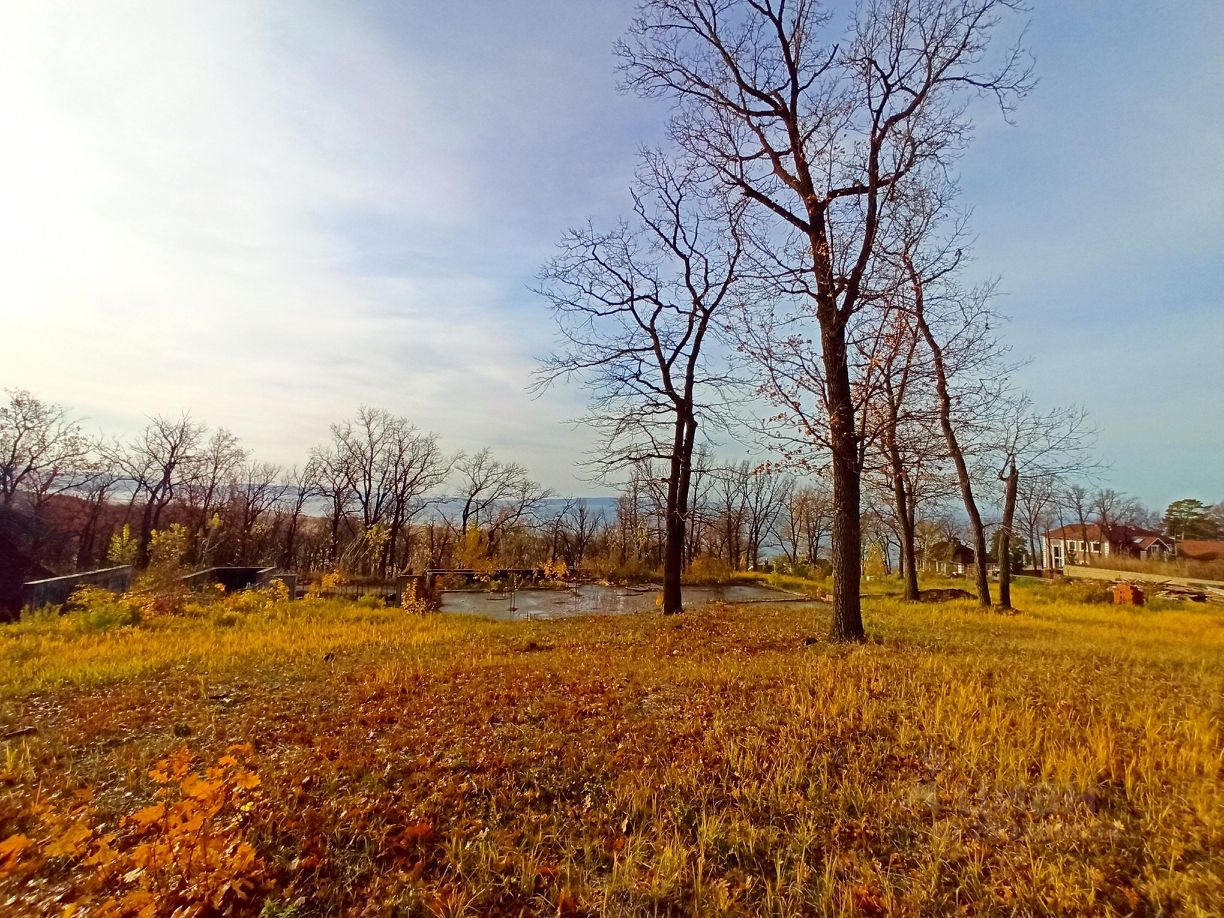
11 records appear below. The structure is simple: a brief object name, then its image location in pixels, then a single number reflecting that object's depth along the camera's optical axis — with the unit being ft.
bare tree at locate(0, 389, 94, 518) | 85.66
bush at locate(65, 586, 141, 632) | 35.88
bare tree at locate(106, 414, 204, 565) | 98.99
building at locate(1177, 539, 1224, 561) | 116.98
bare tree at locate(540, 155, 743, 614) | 45.80
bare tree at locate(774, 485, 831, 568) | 125.47
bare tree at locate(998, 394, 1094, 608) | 50.62
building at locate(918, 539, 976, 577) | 115.96
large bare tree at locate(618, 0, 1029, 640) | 29.50
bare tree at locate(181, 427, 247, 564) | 103.09
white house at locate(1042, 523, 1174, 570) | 147.95
